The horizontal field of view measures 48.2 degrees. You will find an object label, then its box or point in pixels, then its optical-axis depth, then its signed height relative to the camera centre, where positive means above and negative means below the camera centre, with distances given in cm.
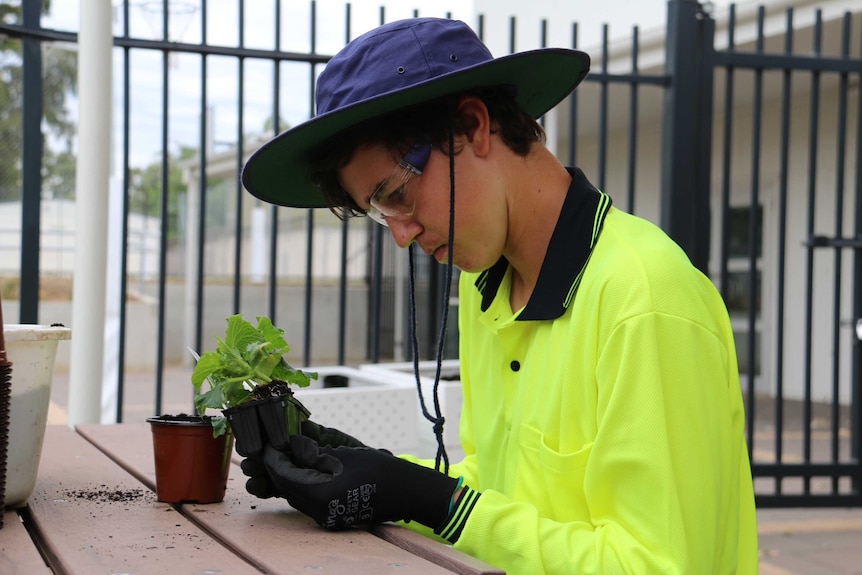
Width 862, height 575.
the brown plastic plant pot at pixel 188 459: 134 -26
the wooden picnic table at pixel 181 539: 106 -32
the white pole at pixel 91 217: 277 +17
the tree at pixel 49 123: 1120 +183
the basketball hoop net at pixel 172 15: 396 +110
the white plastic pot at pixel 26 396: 128 -17
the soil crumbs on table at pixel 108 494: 140 -33
